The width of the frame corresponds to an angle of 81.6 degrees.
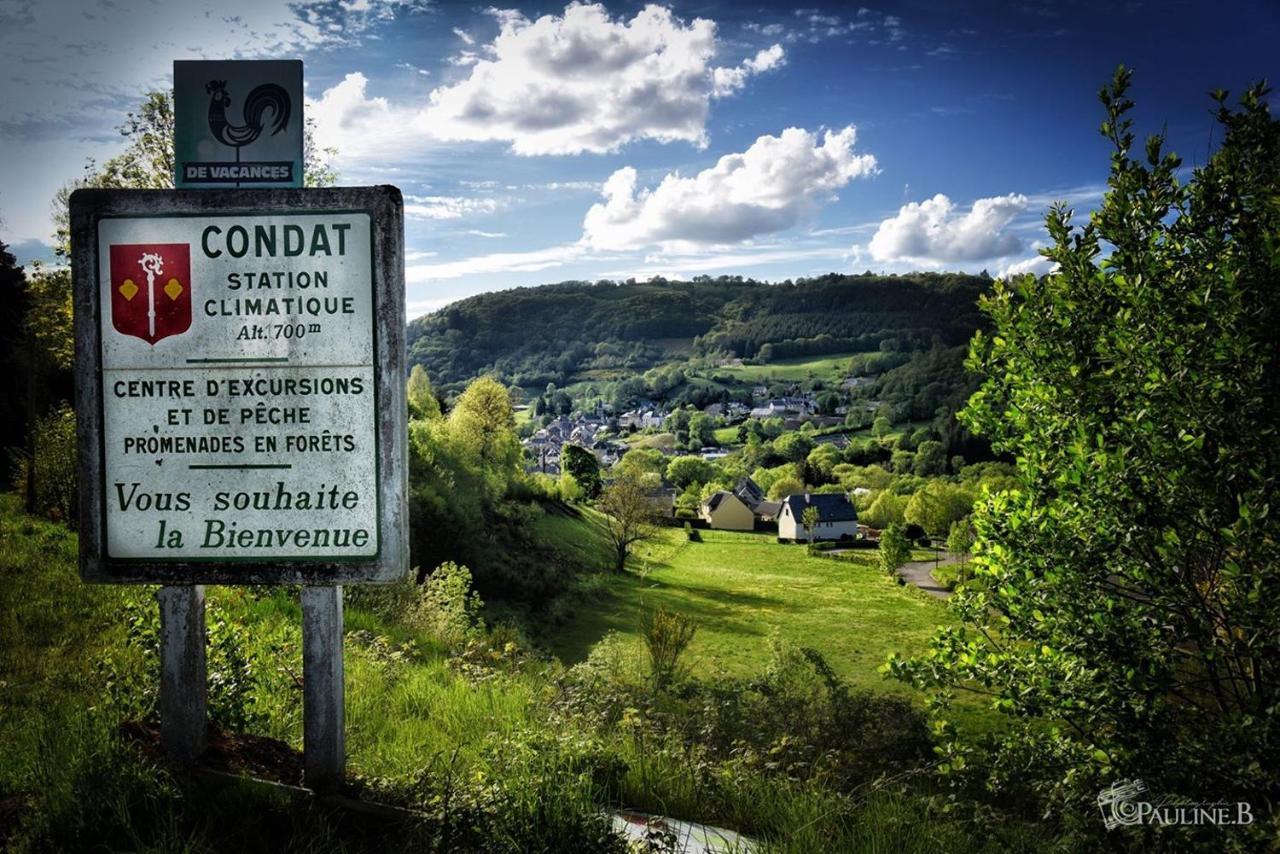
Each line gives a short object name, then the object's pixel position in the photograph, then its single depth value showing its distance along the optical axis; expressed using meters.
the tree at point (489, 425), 39.69
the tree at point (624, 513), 50.84
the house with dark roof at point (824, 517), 78.25
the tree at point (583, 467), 73.75
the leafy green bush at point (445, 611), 10.19
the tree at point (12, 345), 23.66
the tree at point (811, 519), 75.44
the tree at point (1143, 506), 4.01
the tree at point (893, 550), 55.84
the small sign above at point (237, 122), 3.63
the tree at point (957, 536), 46.84
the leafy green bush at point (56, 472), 16.05
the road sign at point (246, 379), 3.57
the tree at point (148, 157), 14.43
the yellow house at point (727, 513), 86.62
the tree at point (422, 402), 39.06
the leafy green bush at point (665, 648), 13.60
